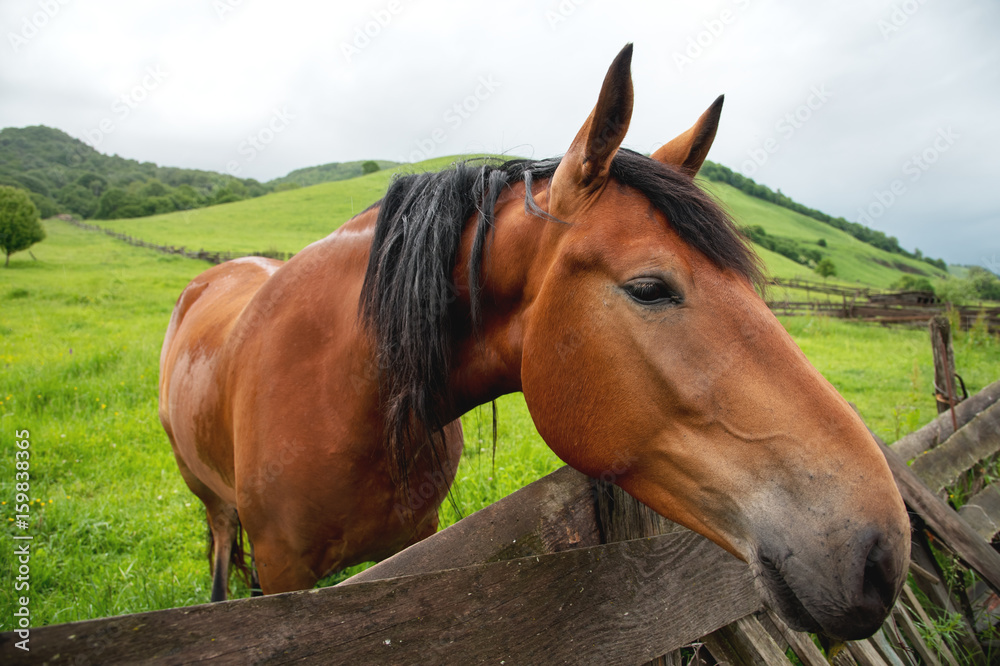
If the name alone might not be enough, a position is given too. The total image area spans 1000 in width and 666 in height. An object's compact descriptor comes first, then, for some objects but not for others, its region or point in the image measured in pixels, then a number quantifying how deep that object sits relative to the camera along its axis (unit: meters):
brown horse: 1.28
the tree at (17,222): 27.50
